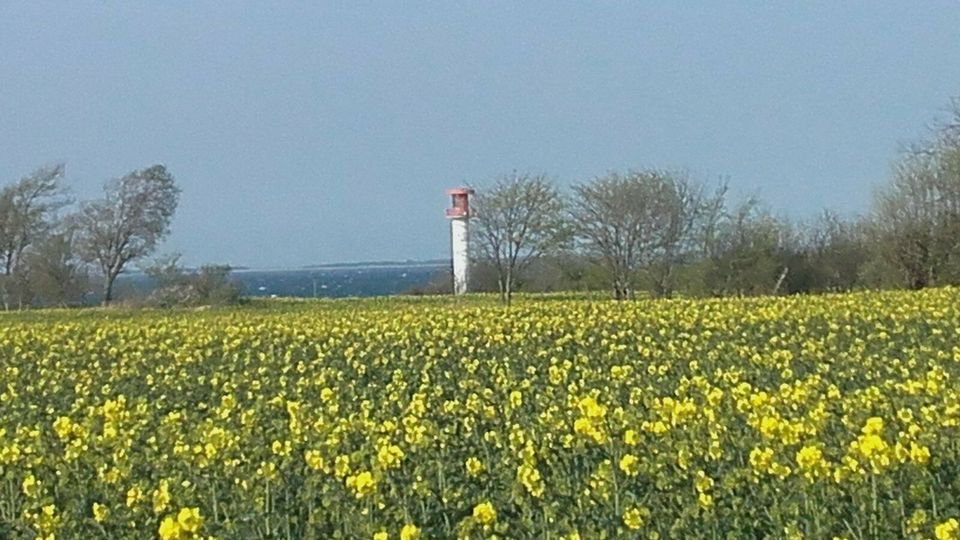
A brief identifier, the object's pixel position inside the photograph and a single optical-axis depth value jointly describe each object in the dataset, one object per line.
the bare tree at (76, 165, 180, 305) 105.81
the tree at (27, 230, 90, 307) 103.62
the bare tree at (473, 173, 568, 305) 90.62
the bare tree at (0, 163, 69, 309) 104.37
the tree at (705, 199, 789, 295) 80.94
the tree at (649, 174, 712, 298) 86.12
